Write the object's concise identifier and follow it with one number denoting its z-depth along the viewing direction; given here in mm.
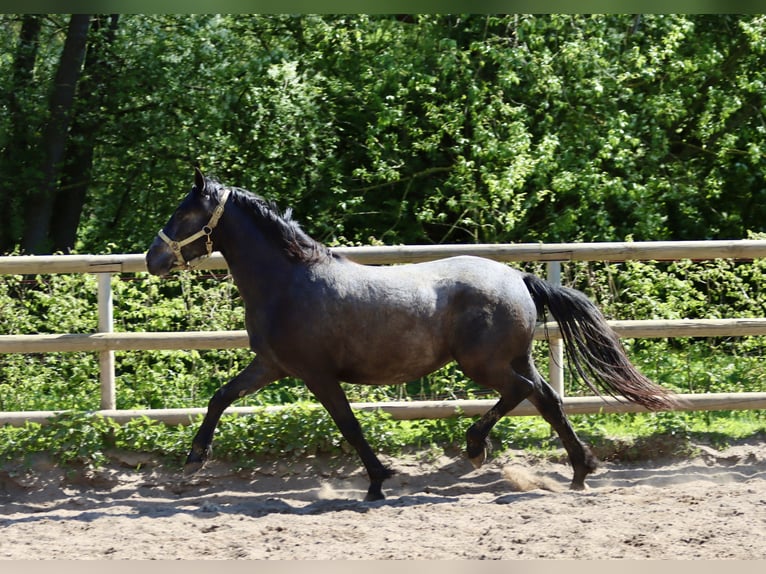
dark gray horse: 11320
